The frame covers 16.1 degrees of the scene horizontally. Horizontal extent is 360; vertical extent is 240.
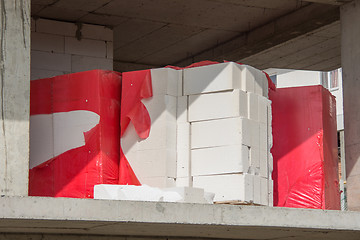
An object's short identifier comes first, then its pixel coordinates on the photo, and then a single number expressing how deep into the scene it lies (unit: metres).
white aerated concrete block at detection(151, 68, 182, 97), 12.76
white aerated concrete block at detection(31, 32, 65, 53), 16.81
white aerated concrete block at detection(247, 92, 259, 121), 12.53
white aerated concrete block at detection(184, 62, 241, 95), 12.45
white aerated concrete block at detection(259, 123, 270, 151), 12.77
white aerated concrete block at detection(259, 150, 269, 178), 12.70
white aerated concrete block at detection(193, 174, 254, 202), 12.10
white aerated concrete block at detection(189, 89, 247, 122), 12.33
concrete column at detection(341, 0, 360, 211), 14.22
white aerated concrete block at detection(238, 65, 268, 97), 12.58
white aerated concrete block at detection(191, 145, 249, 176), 12.17
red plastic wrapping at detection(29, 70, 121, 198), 12.72
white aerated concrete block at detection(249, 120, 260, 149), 12.51
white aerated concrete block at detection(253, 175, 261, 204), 12.39
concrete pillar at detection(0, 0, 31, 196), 10.81
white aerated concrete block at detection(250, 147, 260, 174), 12.41
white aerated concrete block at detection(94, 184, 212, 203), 11.47
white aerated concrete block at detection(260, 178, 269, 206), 12.61
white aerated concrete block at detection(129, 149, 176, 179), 12.41
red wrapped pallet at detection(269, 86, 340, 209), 13.62
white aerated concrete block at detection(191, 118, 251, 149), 12.25
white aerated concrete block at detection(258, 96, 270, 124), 12.79
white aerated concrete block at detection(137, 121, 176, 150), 12.51
